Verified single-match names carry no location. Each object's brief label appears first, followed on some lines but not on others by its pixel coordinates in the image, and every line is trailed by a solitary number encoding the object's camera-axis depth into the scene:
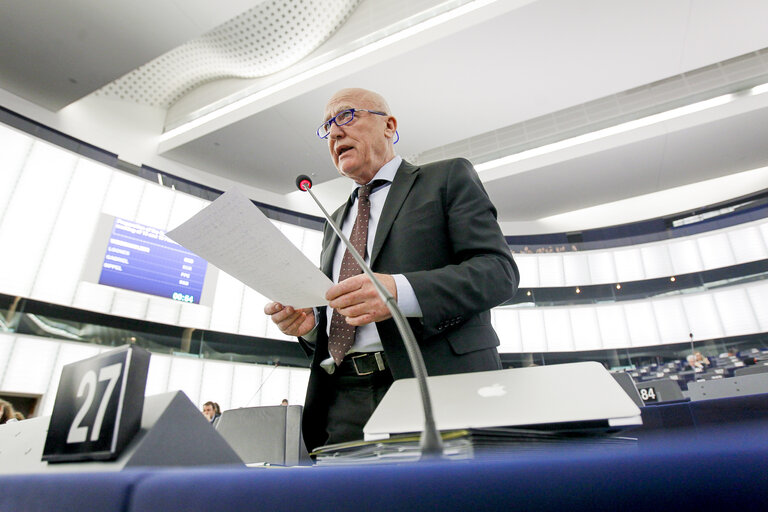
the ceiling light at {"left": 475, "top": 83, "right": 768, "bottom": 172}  5.29
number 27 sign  0.50
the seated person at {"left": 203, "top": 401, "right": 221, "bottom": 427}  4.33
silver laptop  0.51
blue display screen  4.31
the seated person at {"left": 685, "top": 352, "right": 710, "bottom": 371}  5.71
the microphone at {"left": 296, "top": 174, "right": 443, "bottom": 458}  0.38
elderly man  0.91
